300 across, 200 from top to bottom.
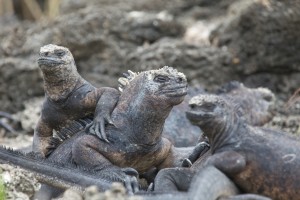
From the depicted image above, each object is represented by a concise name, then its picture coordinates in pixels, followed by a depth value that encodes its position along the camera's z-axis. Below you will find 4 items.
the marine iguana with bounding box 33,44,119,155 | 11.37
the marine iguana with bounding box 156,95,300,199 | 9.51
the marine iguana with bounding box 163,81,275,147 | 16.53
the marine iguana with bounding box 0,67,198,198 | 10.68
